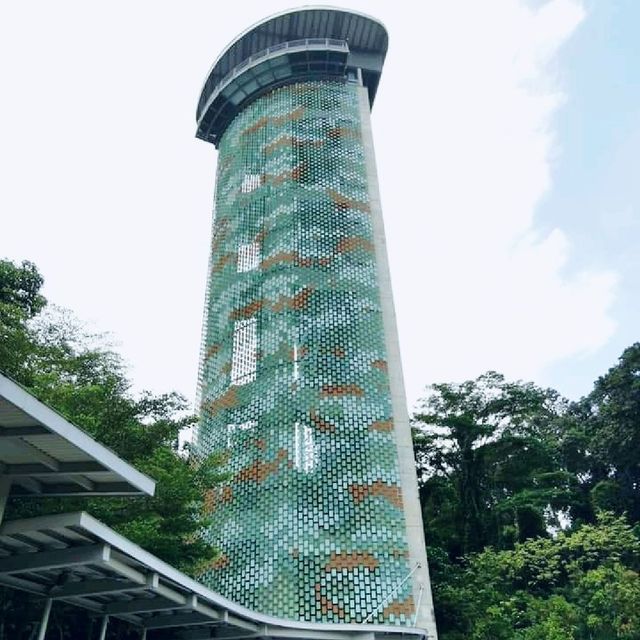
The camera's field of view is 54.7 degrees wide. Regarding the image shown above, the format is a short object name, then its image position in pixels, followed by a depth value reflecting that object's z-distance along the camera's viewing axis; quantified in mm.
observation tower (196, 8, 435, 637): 13570
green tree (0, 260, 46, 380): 10719
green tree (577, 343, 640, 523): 22562
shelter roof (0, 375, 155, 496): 4527
